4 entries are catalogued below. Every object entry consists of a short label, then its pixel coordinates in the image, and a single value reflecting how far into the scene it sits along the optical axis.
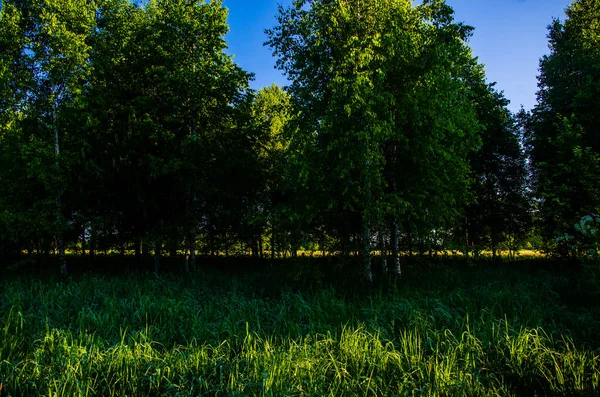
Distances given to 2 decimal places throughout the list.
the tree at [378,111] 8.99
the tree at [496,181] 16.72
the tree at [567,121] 12.27
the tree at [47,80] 11.90
